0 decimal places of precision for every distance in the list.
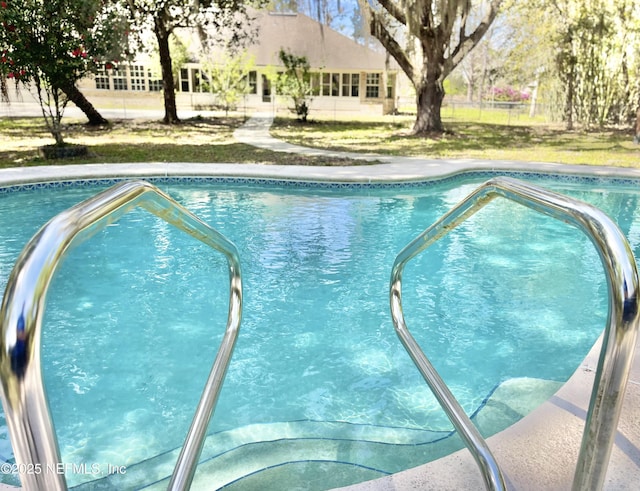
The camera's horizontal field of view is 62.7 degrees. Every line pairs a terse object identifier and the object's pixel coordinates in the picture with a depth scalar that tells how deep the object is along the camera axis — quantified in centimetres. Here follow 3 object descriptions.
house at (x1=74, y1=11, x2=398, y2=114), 2650
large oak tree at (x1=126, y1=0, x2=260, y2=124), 1536
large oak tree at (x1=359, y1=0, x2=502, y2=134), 1321
